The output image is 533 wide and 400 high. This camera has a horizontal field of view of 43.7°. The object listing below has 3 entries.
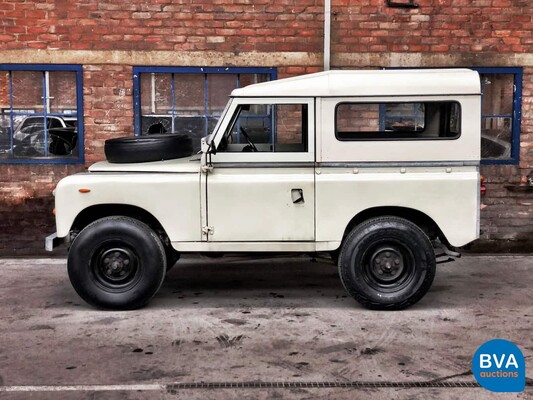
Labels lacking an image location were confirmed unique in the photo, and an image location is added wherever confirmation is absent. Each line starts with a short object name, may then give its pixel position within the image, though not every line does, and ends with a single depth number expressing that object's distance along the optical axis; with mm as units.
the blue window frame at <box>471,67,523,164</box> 9133
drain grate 4695
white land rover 6395
